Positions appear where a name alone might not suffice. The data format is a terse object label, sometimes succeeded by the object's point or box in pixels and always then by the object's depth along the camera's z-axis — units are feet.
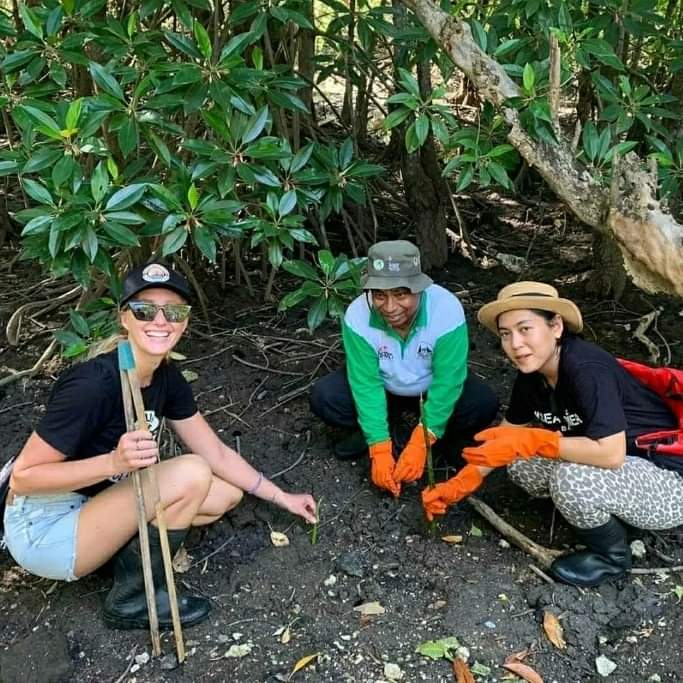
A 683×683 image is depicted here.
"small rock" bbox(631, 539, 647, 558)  7.86
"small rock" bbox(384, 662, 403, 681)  6.70
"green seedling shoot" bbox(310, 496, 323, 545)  8.17
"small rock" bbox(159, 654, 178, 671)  6.81
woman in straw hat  7.00
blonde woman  6.40
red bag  7.41
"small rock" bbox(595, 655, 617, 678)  6.70
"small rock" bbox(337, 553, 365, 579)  7.81
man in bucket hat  8.21
